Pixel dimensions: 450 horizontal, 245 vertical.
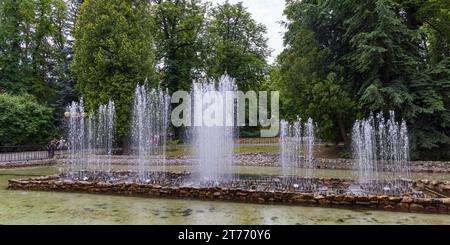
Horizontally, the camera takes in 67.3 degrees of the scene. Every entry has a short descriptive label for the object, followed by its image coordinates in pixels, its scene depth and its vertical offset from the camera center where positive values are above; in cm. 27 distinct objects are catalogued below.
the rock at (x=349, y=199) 820 -159
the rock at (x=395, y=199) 794 -155
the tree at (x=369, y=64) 1712 +387
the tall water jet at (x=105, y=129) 2188 +41
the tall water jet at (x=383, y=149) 1530 -79
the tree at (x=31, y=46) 2800 +795
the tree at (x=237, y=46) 2953 +813
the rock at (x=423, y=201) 774 -156
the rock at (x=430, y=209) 765 -172
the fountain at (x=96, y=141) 1892 -39
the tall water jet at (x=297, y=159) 1505 -143
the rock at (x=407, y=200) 785 -155
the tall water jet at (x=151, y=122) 1862 +77
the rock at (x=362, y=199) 814 -158
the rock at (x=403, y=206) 782 -169
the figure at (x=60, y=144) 2452 -66
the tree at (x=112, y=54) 2203 +534
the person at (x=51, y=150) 2120 -93
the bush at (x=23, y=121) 2245 +99
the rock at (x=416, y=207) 776 -170
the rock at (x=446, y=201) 758 -153
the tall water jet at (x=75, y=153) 1826 -109
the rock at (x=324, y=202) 830 -168
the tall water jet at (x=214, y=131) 1334 +13
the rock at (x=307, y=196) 847 -156
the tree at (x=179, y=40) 2792 +799
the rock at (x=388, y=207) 791 -172
